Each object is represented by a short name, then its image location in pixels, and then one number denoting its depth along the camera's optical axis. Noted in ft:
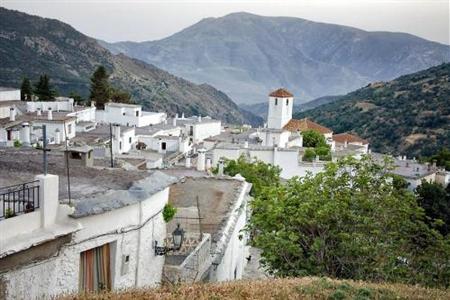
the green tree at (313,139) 211.61
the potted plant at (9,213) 26.72
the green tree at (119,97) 251.70
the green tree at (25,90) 228.63
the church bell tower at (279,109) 250.16
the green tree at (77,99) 246.88
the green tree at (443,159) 224.96
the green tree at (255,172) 107.76
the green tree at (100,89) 245.04
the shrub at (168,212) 38.11
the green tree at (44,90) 231.09
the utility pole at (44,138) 27.76
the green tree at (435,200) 150.81
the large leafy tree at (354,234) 42.16
